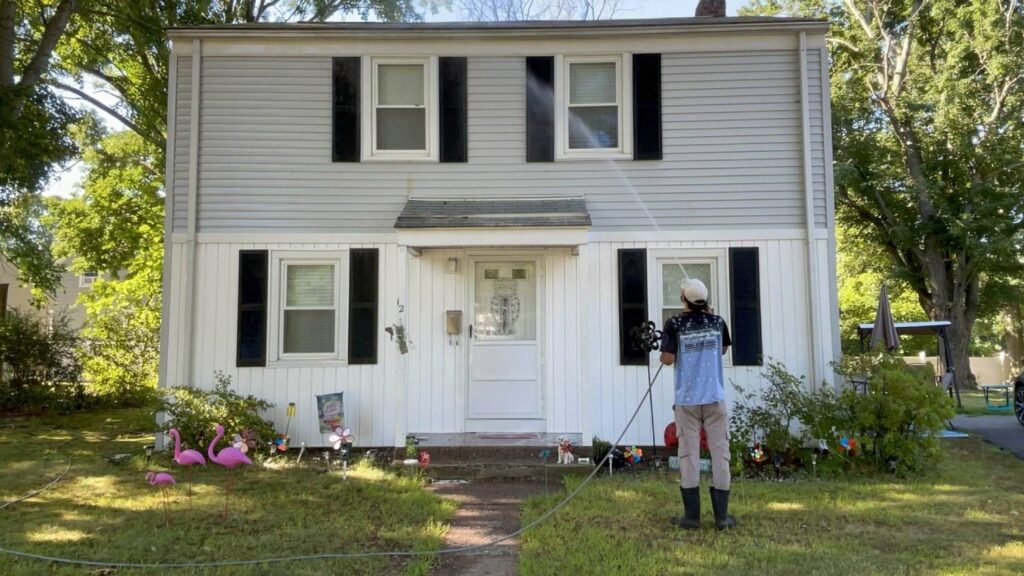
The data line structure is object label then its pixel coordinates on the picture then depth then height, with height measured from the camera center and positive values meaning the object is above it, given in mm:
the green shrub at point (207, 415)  6648 -819
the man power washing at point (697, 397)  4531 -446
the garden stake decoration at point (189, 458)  4738 -891
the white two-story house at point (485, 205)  7281 +1480
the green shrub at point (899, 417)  5949 -772
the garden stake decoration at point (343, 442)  5973 -1007
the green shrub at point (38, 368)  11047 -554
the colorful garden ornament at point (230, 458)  4695 -887
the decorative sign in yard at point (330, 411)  6957 -815
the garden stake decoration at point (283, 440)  7012 -1135
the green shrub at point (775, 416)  6426 -840
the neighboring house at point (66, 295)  25711 +1837
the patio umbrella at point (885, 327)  9281 +89
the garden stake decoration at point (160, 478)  4593 -1010
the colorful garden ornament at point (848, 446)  6312 -1095
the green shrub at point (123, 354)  12438 -343
